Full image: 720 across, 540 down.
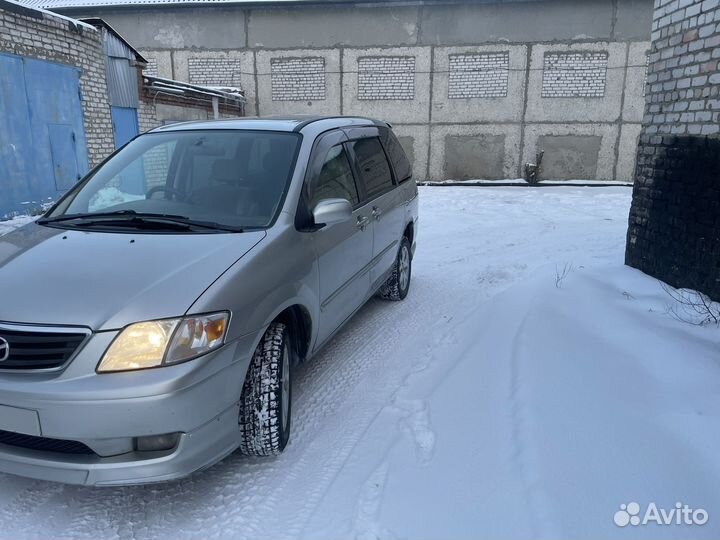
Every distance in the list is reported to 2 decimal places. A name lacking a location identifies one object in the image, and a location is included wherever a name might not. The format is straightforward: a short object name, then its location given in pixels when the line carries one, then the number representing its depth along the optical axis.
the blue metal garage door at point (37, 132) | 9.07
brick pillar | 4.40
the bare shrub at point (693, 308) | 3.92
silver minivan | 2.06
